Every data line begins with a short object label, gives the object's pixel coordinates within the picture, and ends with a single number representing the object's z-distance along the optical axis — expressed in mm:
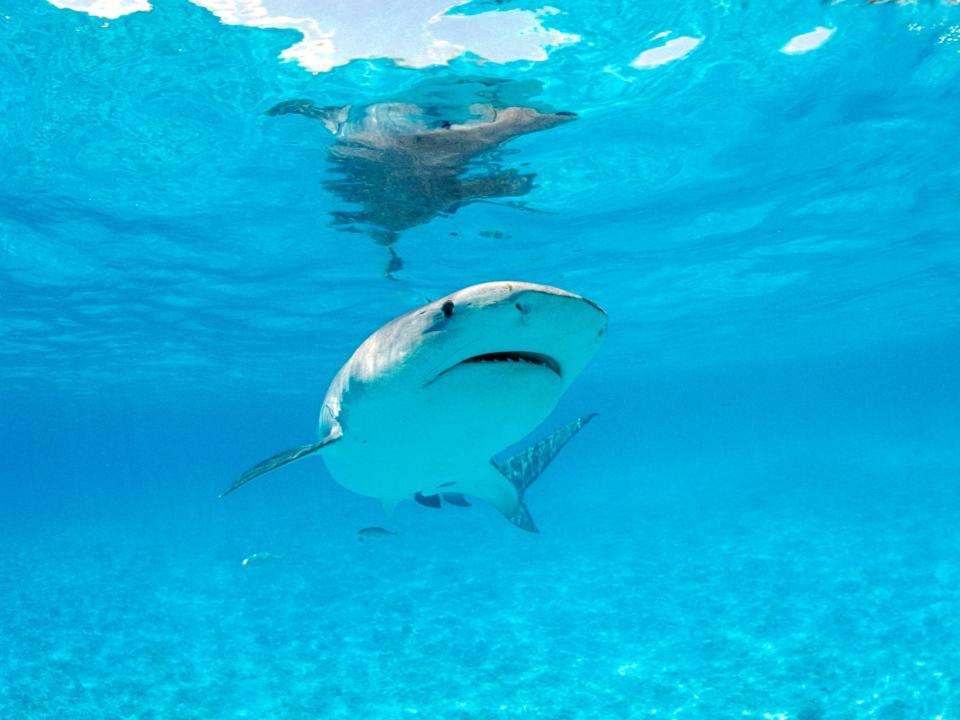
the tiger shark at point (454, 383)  3029
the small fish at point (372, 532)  11586
